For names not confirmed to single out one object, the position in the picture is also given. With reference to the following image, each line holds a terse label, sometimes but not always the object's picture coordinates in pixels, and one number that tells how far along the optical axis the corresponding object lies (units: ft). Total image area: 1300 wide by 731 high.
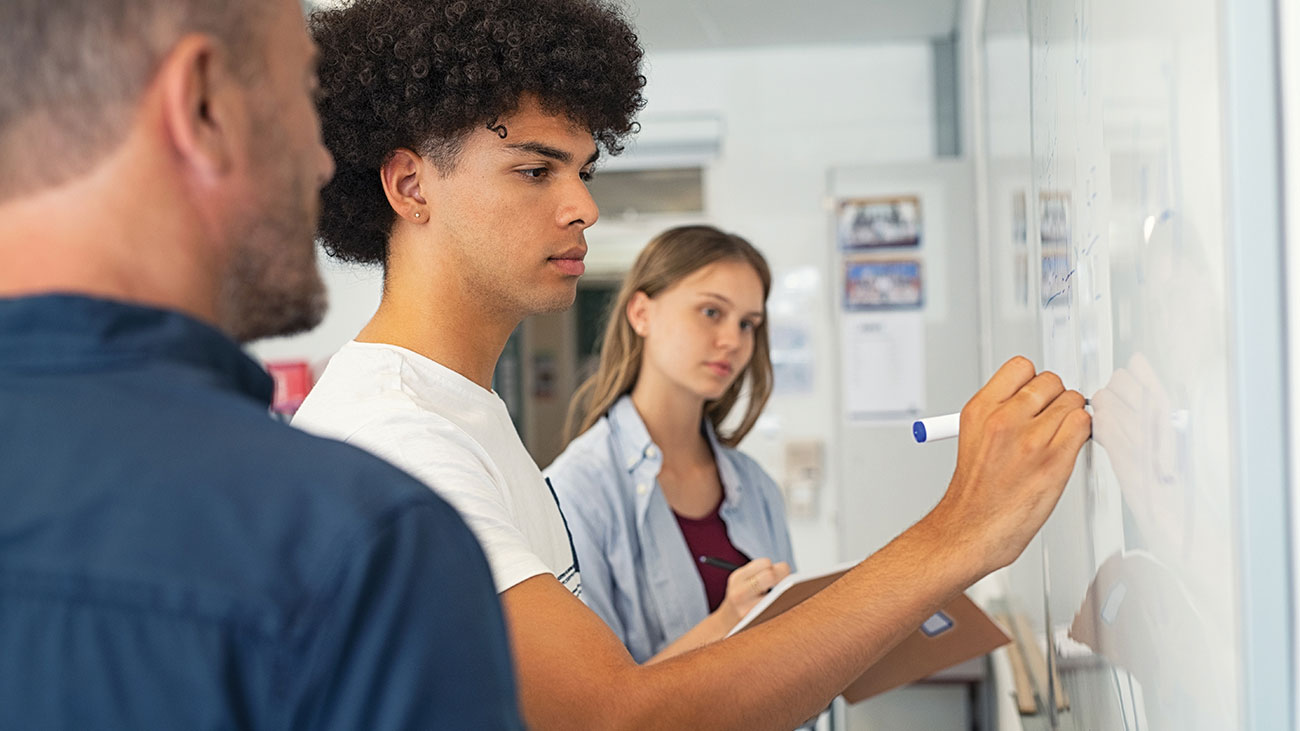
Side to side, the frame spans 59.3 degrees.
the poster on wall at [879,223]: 12.60
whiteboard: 1.79
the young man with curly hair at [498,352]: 2.96
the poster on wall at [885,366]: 12.57
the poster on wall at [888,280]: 12.60
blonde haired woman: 6.42
